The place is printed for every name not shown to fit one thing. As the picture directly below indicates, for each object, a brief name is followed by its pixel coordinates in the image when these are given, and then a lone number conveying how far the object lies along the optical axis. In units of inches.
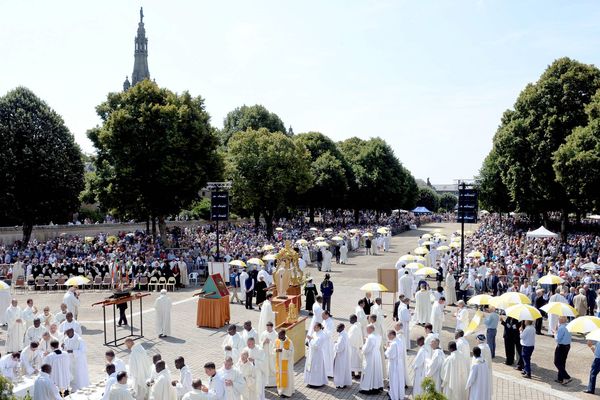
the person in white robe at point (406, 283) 909.8
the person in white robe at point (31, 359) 490.0
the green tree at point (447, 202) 6127.0
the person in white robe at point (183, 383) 405.7
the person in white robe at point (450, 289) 924.6
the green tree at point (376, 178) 2832.2
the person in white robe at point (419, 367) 470.9
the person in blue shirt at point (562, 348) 534.9
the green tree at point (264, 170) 1913.1
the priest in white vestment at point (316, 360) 523.8
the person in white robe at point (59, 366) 474.6
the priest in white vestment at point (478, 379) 435.2
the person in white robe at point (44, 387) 390.3
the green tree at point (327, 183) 2544.3
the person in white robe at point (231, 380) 397.7
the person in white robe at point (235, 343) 510.9
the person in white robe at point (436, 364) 454.0
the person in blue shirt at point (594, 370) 504.1
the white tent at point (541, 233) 1306.6
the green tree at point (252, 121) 2719.0
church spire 4694.9
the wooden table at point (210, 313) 772.6
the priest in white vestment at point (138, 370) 445.7
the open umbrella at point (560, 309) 565.8
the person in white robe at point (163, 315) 717.9
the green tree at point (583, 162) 1336.1
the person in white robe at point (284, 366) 497.0
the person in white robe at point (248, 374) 437.7
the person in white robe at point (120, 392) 375.6
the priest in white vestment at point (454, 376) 446.3
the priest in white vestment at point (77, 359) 509.4
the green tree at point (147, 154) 1443.2
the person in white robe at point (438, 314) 676.7
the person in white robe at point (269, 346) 511.2
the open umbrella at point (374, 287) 714.2
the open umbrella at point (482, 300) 611.7
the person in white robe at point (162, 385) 396.5
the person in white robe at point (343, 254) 1503.4
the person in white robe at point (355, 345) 547.2
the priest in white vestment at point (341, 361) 523.5
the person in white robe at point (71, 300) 735.1
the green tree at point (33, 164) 1454.2
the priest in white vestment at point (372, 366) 503.8
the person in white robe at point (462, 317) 631.8
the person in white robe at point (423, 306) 776.3
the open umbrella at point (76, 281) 792.9
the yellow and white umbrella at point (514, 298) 599.7
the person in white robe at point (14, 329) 638.5
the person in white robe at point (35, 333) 557.0
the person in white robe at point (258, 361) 460.4
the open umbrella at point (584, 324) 501.4
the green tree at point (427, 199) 5446.9
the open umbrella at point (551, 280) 801.5
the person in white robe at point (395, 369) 481.7
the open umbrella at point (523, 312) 536.7
